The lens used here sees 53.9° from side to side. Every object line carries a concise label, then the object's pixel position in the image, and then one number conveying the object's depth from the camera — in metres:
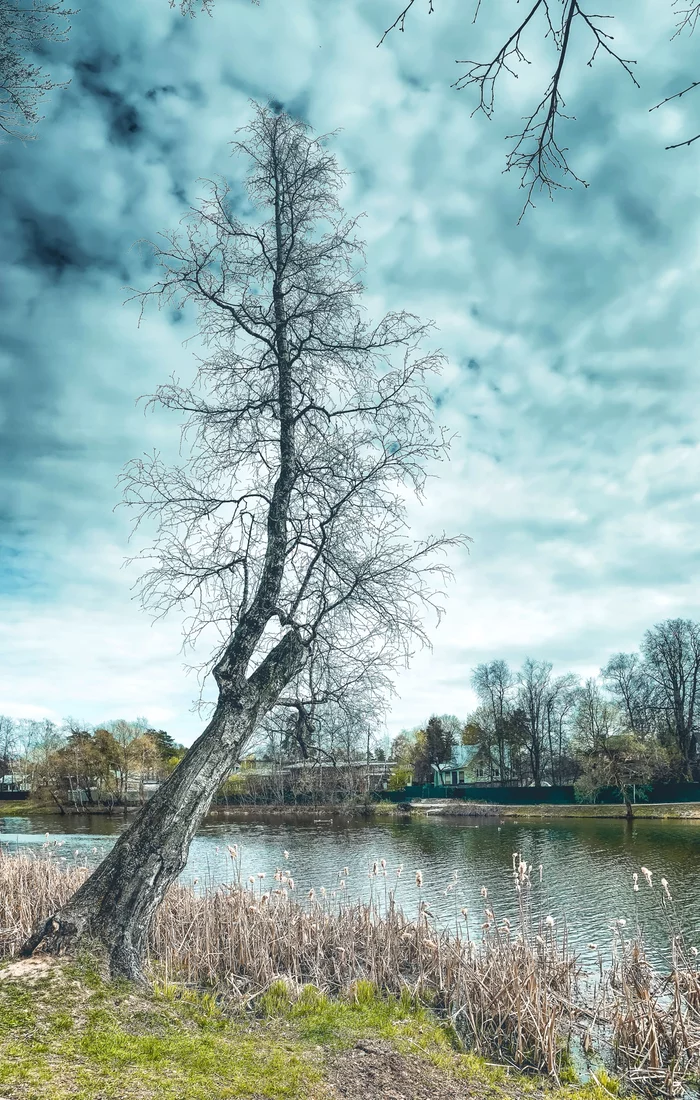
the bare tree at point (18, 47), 5.36
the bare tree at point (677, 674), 54.78
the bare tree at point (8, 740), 89.89
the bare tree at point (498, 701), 64.56
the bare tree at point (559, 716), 64.25
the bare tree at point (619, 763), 45.34
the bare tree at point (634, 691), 56.84
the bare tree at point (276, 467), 7.44
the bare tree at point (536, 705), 65.25
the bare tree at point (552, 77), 2.88
